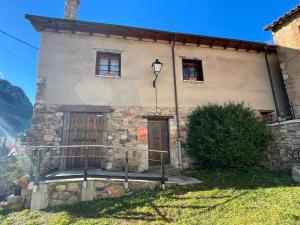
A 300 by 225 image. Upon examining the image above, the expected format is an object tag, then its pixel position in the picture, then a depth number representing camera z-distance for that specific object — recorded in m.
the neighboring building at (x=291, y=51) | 9.46
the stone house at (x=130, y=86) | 7.81
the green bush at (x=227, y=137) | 7.52
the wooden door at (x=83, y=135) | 7.67
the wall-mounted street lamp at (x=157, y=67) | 8.30
